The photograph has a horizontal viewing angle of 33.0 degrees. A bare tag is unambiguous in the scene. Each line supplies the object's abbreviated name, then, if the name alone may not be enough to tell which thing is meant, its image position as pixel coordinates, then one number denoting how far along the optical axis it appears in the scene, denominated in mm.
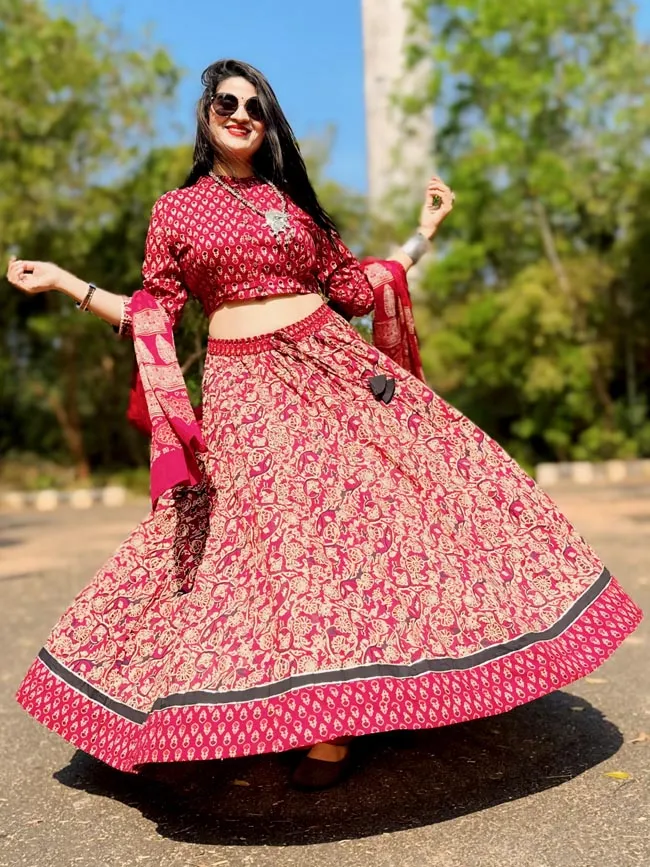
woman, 2709
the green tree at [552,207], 17859
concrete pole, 24469
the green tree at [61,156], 17234
